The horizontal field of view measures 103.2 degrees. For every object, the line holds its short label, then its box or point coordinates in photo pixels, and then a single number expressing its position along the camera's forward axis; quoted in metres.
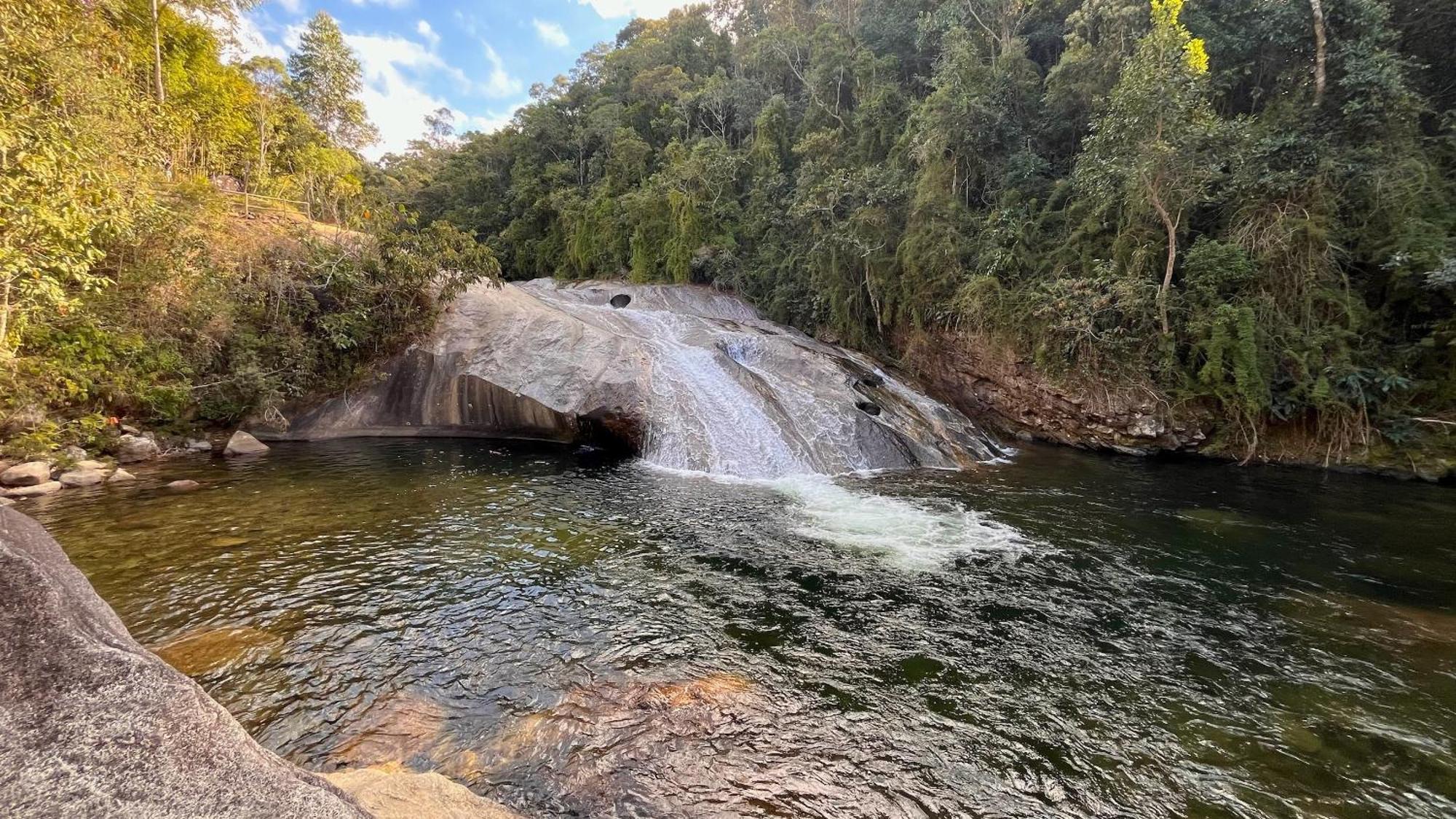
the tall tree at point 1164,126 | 13.07
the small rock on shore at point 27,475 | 9.70
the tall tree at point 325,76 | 33.50
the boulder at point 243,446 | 13.17
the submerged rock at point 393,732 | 4.21
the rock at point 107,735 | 1.83
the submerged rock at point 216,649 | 5.20
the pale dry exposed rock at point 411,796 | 2.83
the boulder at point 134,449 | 11.91
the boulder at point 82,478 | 10.26
